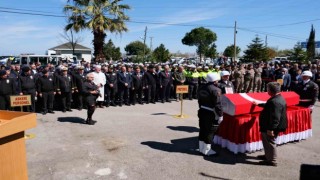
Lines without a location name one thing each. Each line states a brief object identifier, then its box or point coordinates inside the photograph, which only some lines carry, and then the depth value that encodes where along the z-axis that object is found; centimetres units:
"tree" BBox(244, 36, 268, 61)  4541
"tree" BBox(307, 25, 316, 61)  4186
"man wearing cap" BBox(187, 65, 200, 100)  1559
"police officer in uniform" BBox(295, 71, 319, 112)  852
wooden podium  332
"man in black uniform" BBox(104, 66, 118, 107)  1289
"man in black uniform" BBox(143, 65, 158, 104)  1411
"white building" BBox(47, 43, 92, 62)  5717
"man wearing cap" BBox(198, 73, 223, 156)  662
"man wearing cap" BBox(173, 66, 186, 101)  1491
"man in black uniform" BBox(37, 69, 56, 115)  1117
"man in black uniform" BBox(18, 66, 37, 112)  1072
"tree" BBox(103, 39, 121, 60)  5547
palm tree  2194
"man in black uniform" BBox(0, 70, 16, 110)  1003
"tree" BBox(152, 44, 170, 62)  4579
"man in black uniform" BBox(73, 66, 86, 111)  1203
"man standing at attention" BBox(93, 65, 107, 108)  1205
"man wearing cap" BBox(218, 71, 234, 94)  820
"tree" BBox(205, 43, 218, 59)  5882
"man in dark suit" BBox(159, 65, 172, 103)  1447
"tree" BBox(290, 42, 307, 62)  3984
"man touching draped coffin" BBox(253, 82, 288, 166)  607
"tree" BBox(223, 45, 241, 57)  5548
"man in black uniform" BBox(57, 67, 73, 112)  1157
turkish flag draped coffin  708
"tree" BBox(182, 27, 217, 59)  6619
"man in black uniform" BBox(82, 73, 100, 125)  967
